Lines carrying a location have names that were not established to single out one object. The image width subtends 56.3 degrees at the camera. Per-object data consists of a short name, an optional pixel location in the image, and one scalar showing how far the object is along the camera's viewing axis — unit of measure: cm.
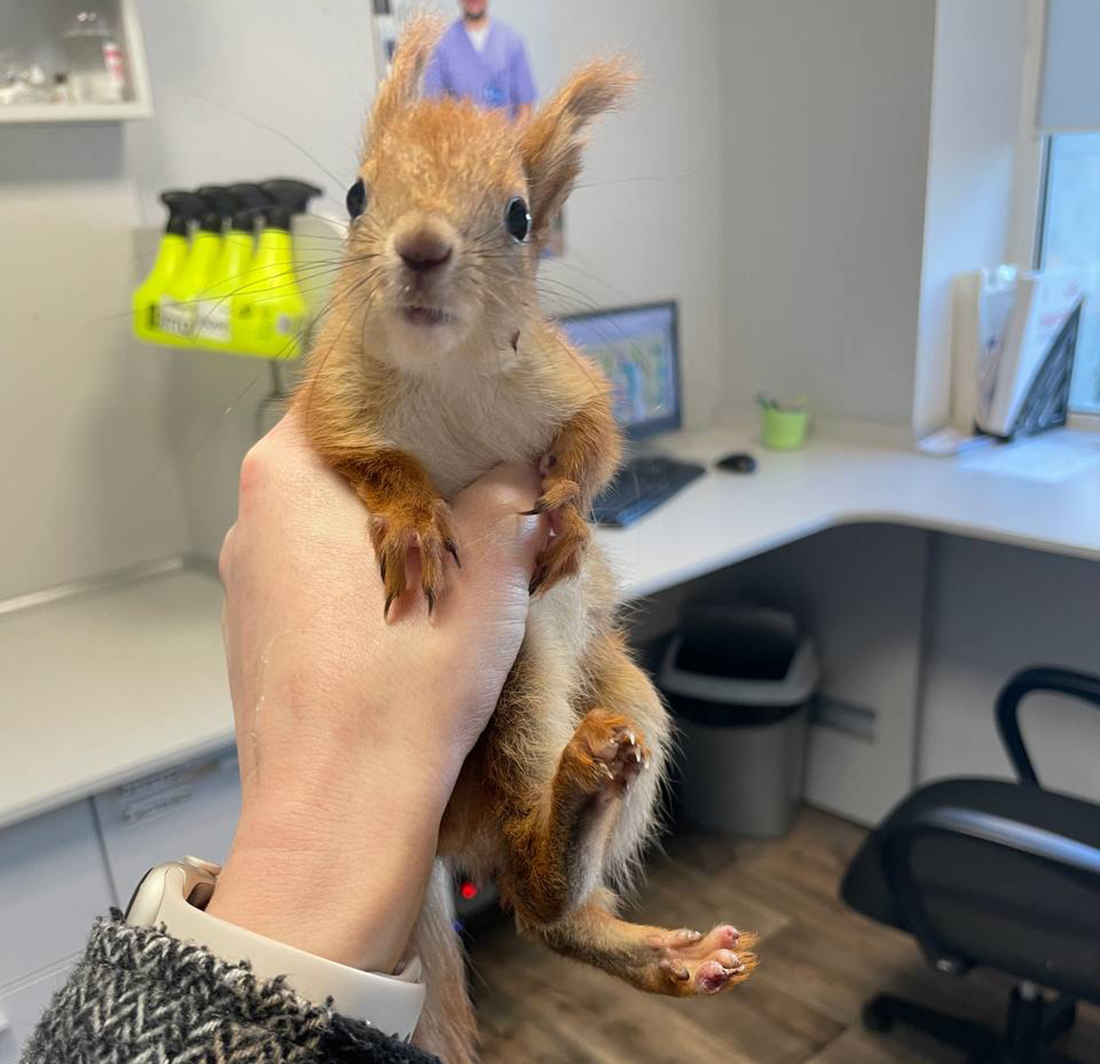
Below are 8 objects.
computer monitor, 248
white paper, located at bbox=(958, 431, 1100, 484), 239
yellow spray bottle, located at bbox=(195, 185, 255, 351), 157
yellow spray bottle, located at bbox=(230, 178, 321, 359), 151
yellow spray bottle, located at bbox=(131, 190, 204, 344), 168
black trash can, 262
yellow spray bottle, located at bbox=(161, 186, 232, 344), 161
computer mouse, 249
